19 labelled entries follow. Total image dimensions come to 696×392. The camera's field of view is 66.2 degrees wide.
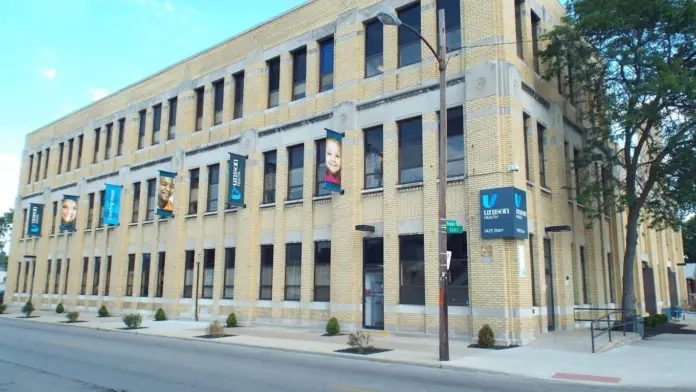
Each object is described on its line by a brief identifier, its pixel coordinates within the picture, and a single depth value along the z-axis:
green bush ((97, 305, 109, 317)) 30.37
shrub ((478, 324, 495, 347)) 16.09
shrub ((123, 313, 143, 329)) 23.36
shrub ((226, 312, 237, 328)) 23.38
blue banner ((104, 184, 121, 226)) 31.88
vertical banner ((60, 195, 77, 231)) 35.88
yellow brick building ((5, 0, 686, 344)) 18.22
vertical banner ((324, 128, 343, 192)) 20.84
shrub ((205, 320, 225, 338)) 19.92
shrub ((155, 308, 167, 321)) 27.16
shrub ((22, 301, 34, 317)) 31.93
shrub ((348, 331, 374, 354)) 15.37
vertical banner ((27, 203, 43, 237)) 40.06
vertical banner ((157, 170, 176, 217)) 28.09
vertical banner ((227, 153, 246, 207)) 24.42
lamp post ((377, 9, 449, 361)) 13.58
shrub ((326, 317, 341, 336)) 19.73
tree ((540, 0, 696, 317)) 18.23
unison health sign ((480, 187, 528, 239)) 16.69
